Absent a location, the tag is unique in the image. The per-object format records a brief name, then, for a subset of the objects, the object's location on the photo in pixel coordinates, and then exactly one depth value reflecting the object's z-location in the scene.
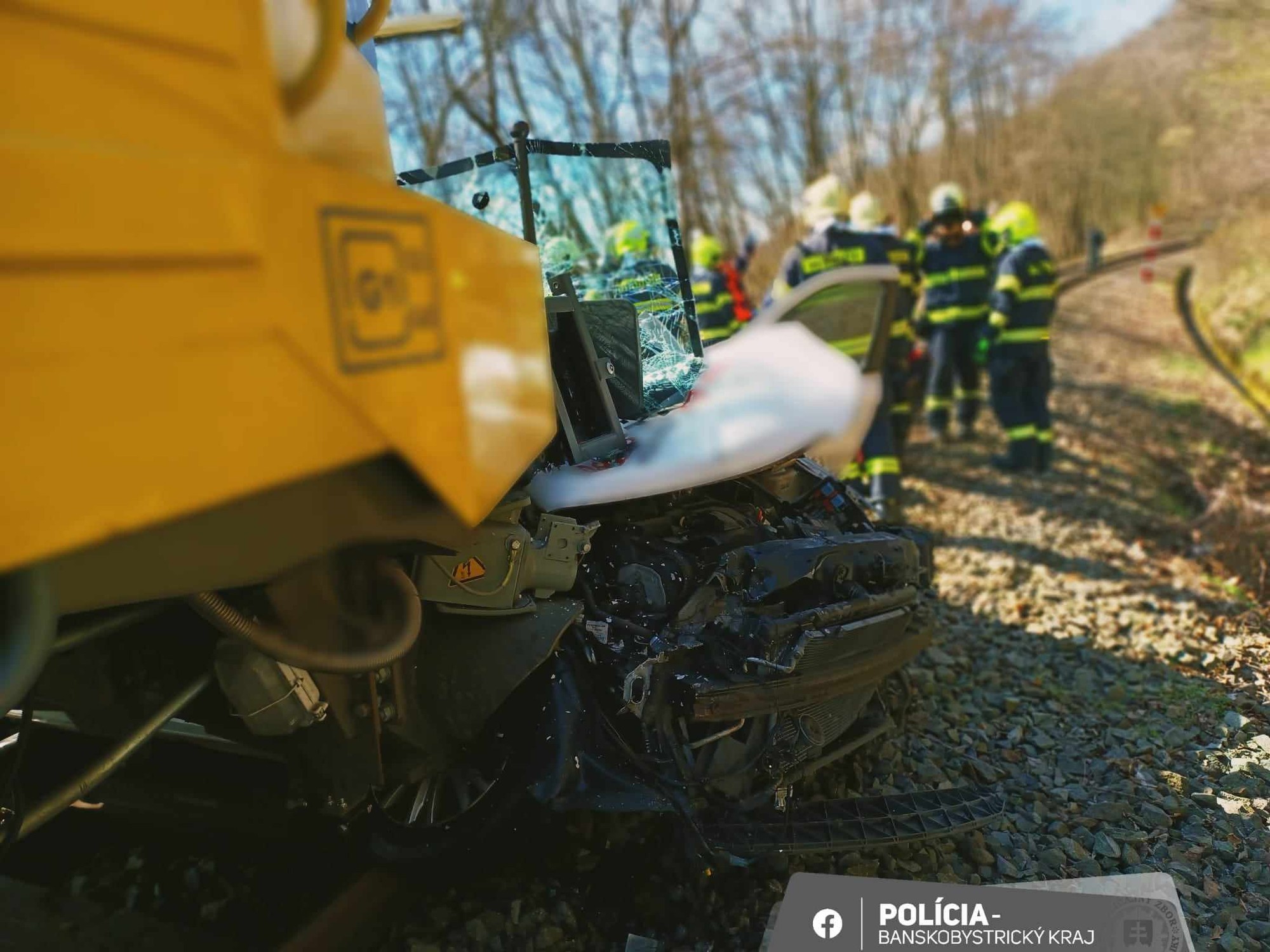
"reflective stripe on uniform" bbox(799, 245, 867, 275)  6.91
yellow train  0.93
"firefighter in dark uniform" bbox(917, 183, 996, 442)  8.71
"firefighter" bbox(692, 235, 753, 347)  7.69
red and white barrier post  24.42
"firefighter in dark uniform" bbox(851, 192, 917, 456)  7.21
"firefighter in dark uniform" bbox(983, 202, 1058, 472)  7.93
